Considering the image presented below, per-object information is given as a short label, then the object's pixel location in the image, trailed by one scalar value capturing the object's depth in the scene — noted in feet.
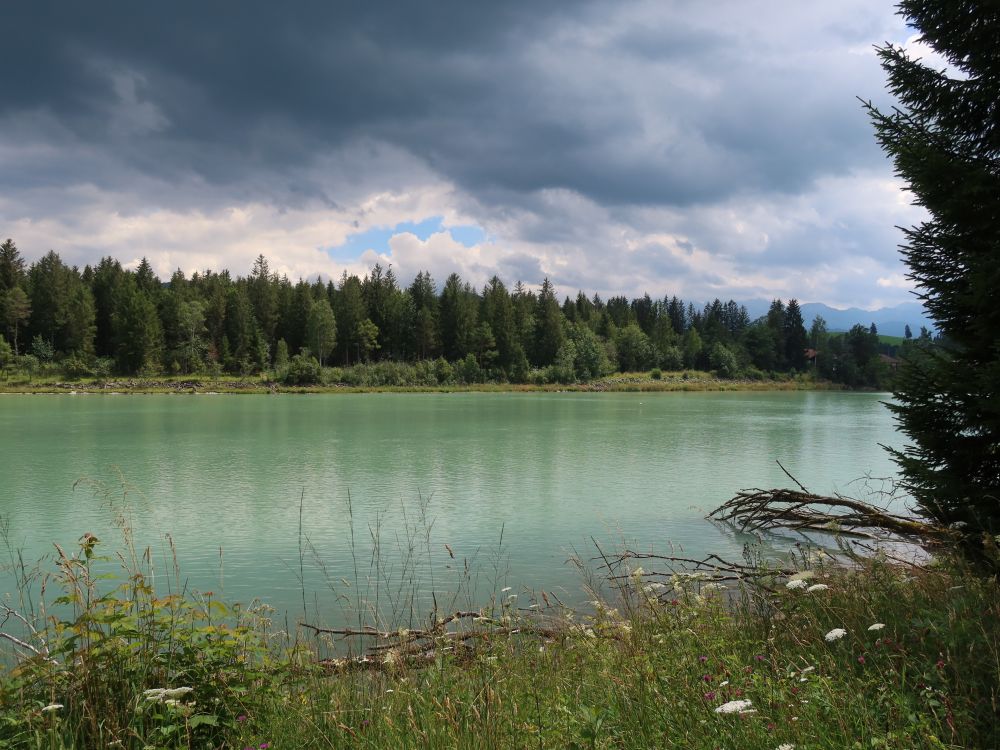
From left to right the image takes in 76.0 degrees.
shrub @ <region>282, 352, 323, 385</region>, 294.87
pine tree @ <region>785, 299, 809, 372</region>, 425.28
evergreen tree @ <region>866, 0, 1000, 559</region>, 20.68
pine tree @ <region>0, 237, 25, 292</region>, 309.22
